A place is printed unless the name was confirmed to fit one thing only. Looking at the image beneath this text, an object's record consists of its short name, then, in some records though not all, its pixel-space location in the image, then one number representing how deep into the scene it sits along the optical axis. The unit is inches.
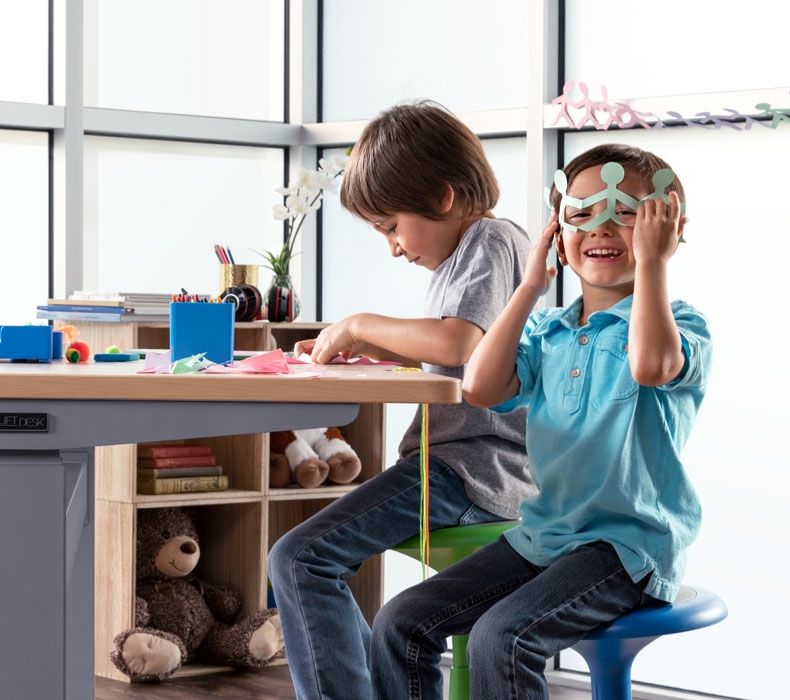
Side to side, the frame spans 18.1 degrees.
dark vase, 178.3
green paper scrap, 119.4
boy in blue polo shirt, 122.3
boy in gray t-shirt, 132.2
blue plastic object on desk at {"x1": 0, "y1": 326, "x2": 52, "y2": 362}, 127.3
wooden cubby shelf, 172.6
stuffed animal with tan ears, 180.5
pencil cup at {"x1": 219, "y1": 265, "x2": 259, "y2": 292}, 179.4
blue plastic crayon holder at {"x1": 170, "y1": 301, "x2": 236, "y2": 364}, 125.1
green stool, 134.1
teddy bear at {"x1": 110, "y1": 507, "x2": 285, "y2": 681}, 175.9
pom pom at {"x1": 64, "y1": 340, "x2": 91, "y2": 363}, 128.2
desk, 114.6
